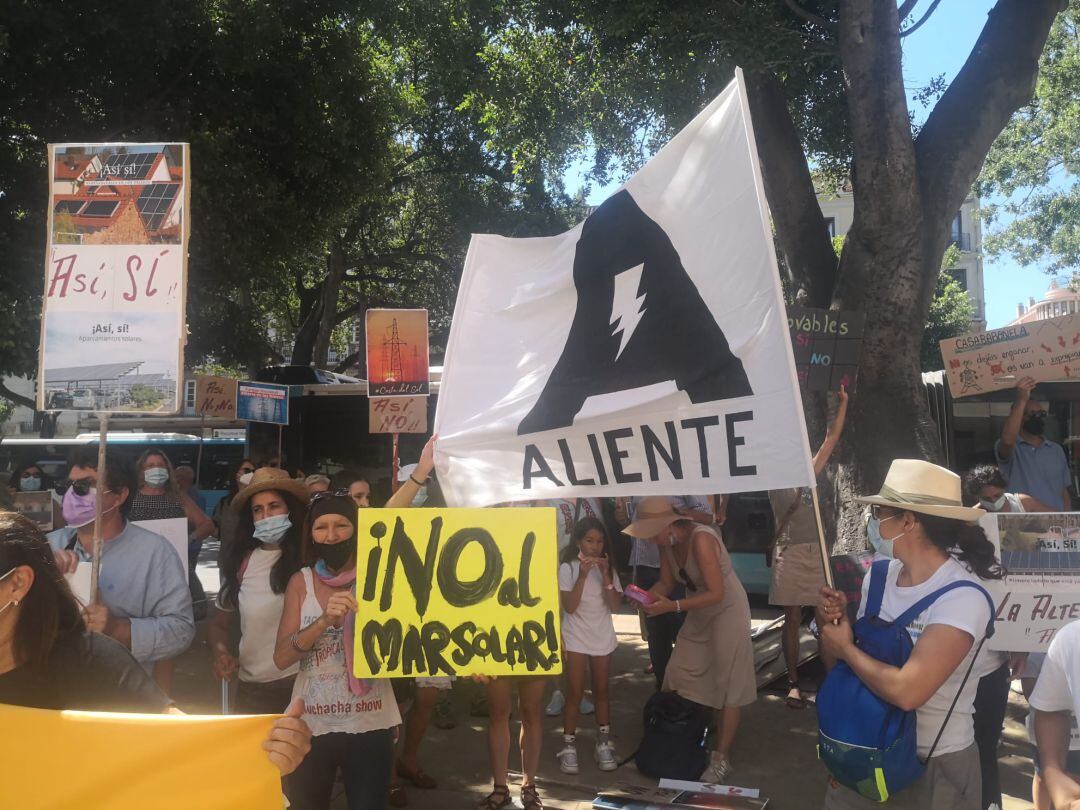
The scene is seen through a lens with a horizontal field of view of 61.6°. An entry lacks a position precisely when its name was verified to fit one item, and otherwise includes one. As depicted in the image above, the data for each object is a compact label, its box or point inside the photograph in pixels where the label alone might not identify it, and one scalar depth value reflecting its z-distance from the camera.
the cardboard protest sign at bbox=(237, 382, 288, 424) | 10.90
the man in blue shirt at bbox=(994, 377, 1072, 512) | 6.55
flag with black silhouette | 3.19
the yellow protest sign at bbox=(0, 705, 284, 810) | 2.19
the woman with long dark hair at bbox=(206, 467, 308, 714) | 3.88
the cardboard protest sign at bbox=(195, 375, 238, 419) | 12.43
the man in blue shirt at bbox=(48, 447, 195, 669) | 3.73
